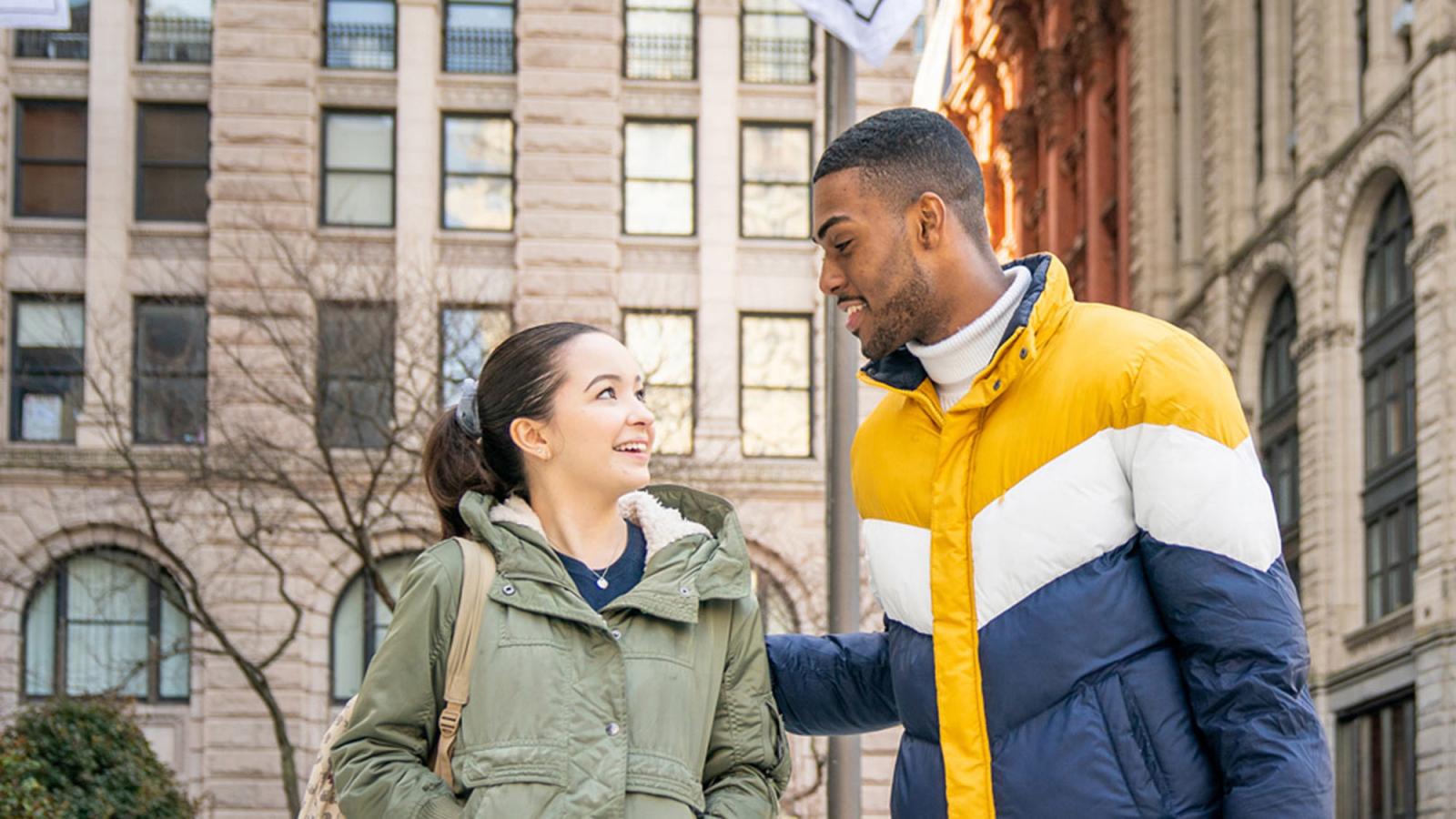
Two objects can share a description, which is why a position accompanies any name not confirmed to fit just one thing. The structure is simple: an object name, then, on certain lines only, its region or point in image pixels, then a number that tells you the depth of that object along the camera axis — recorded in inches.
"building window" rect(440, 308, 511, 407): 1262.3
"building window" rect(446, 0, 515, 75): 1519.4
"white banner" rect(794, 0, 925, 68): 437.7
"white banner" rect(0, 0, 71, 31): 407.2
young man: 169.6
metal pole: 408.2
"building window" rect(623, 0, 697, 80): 1519.4
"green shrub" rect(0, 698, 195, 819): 800.9
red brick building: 2156.7
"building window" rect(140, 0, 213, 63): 1507.1
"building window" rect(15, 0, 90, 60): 1498.5
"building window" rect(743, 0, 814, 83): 1517.0
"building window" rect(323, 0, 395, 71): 1517.0
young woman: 194.5
